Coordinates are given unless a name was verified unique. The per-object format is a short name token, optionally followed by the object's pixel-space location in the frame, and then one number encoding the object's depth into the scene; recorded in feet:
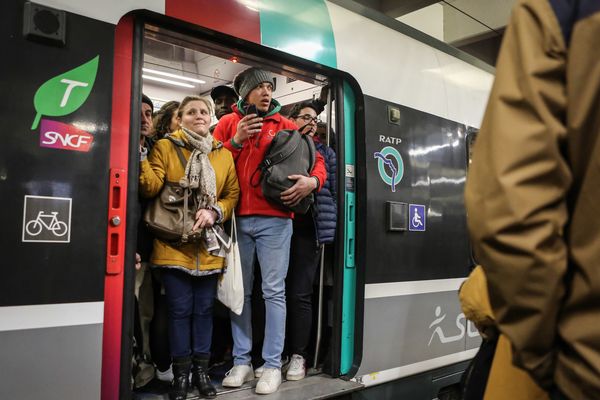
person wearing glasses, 9.16
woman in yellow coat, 7.70
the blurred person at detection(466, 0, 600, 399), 2.87
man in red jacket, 8.63
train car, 5.57
